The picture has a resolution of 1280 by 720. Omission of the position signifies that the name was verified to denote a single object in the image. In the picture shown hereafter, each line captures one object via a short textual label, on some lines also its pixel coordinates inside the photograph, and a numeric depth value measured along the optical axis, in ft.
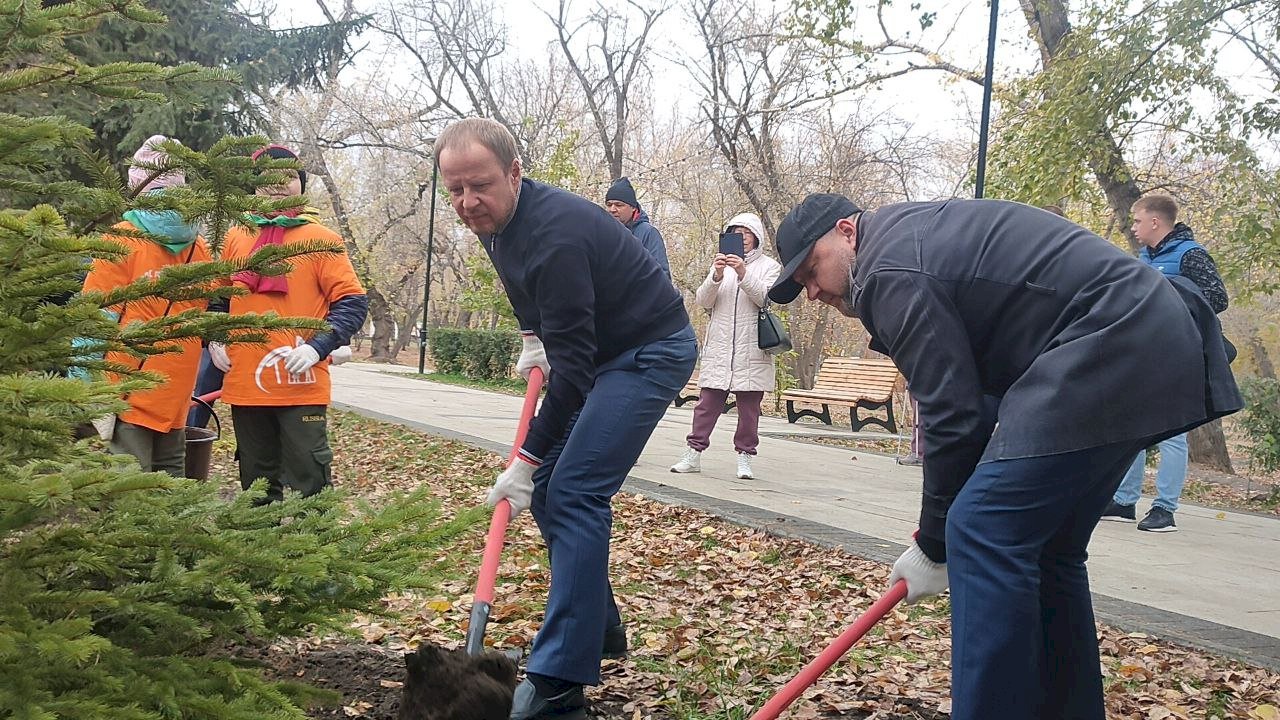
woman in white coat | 25.95
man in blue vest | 20.67
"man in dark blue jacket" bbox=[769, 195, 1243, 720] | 7.63
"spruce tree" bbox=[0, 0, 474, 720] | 5.86
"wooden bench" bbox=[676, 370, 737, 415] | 56.05
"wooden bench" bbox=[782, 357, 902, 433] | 48.47
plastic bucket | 17.72
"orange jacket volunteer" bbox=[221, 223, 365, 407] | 14.06
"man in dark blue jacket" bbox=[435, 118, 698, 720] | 10.09
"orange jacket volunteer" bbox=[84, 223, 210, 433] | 12.95
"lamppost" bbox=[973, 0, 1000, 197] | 30.25
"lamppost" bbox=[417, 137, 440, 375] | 81.46
